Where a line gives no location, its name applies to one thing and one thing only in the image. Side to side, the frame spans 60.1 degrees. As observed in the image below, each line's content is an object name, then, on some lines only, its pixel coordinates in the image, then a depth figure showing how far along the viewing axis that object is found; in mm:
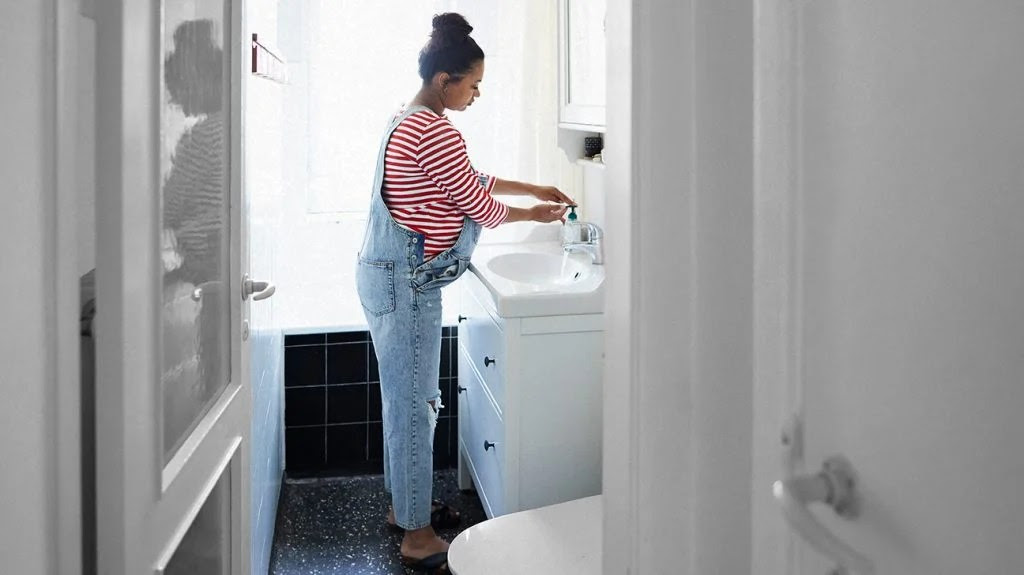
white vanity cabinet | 2320
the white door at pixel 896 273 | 503
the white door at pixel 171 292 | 897
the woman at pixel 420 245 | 2410
